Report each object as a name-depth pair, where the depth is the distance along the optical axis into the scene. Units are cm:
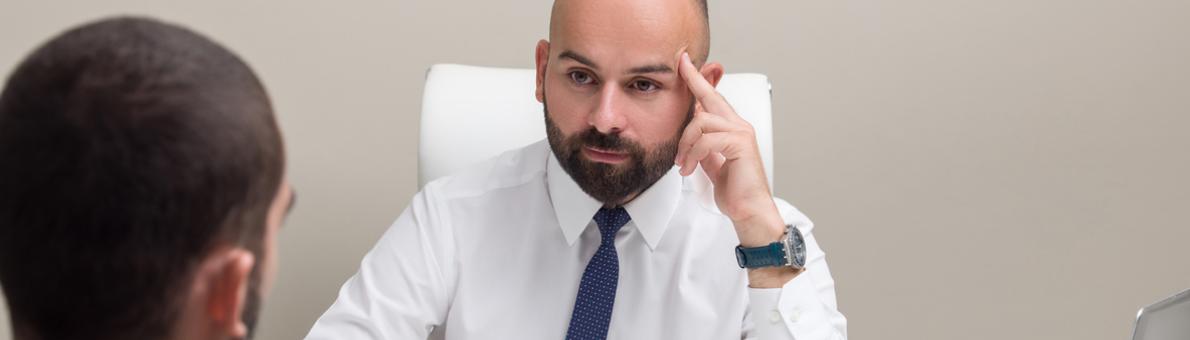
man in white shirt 169
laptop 117
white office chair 196
